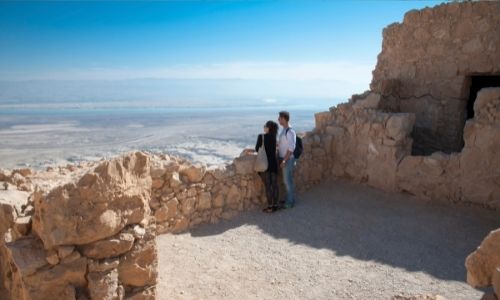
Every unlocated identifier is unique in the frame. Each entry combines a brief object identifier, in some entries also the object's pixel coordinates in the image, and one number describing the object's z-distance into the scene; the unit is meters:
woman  6.86
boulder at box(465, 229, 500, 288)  2.23
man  6.98
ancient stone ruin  3.10
